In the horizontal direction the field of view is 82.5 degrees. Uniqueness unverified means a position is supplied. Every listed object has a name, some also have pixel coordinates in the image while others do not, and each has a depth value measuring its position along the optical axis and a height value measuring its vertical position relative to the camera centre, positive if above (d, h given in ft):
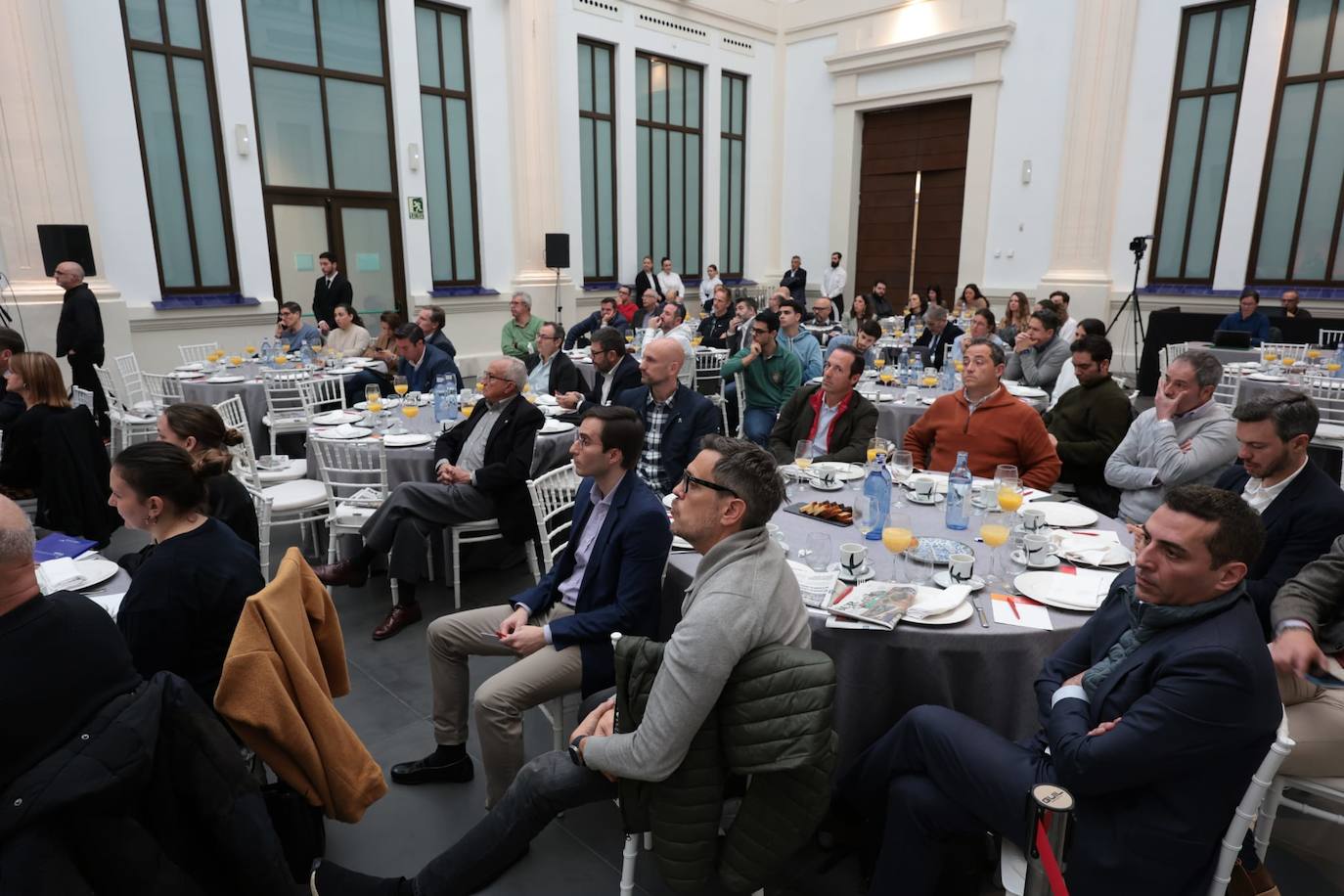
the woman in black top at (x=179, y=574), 6.31 -2.49
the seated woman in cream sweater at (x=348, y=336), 24.89 -2.01
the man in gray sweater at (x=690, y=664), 5.40 -2.68
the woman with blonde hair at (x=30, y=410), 12.26 -2.18
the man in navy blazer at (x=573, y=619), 7.80 -3.70
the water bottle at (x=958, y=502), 9.09 -2.62
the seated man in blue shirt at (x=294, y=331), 25.27 -1.86
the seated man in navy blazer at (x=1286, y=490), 7.87 -2.18
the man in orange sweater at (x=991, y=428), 11.65 -2.31
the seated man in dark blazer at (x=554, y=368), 18.89 -2.29
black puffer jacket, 4.58 -3.38
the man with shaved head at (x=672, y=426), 13.06 -2.53
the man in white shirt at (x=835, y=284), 45.11 -0.46
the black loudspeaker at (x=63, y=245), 23.68 +0.88
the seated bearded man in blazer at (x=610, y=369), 16.34 -2.05
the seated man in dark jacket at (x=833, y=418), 12.83 -2.43
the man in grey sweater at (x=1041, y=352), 18.78 -1.87
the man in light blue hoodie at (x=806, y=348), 21.17 -1.97
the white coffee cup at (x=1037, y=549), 8.18 -2.85
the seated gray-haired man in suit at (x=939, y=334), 25.38 -1.88
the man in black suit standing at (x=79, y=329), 21.74 -1.56
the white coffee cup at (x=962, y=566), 7.79 -2.88
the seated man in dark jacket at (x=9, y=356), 13.93 -1.52
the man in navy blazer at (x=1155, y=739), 4.97 -3.10
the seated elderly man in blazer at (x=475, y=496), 12.37 -3.56
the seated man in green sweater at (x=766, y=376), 18.10 -2.34
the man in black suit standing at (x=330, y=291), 29.91 -0.68
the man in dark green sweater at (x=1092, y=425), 12.96 -2.49
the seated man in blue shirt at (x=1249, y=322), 27.27 -1.55
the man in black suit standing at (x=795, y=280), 43.65 -0.24
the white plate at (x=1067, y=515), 9.36 -2.89
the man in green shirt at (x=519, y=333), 25.73 -1.94
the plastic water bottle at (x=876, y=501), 8.84 -2.54
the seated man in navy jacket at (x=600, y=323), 29.37 -1.83
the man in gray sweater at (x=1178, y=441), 10.69 -2.29
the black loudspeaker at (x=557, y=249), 36.27 +1.17
